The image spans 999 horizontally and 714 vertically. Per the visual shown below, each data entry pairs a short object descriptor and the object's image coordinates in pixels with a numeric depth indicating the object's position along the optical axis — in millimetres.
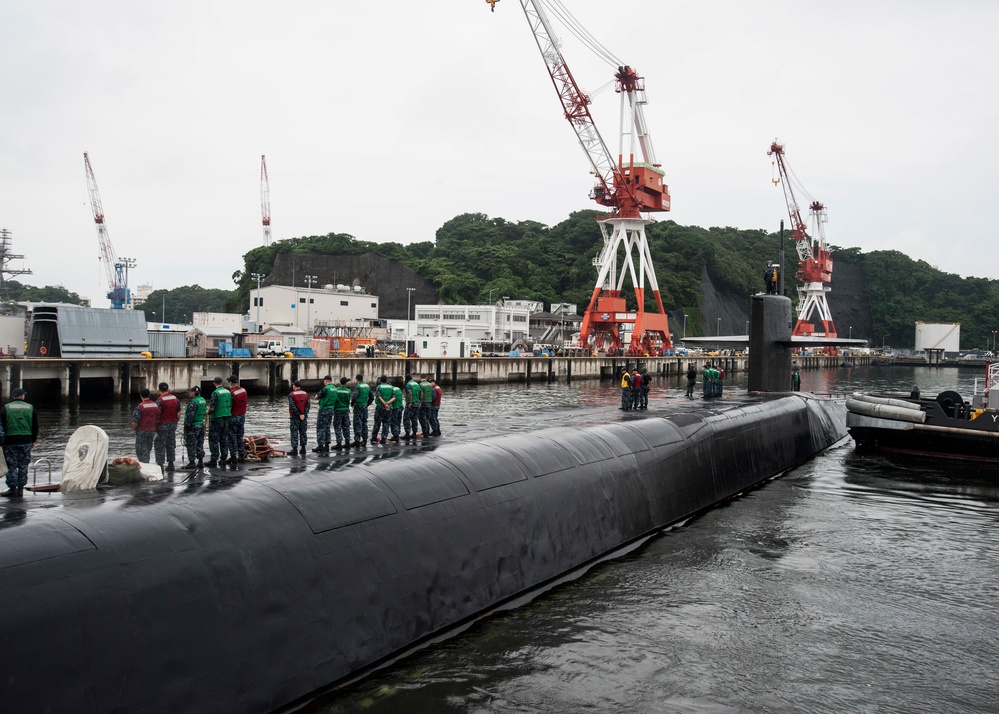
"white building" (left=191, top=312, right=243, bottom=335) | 80500
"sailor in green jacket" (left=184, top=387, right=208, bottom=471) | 11789
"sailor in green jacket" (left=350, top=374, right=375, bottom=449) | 14234
